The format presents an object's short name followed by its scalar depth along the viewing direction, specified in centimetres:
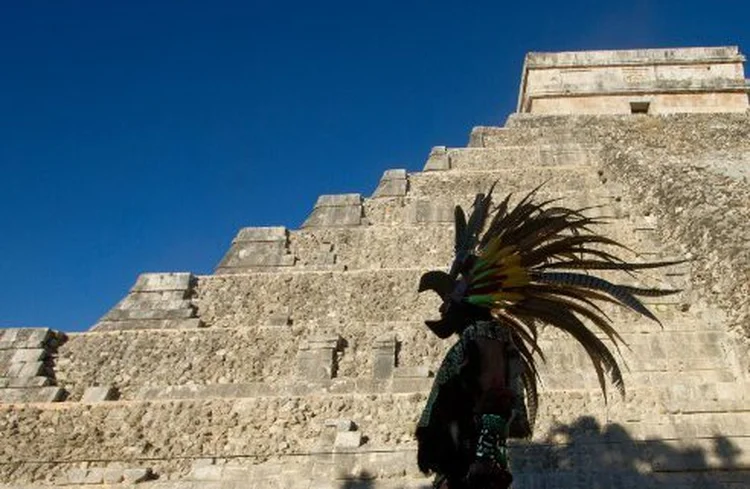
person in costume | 327
